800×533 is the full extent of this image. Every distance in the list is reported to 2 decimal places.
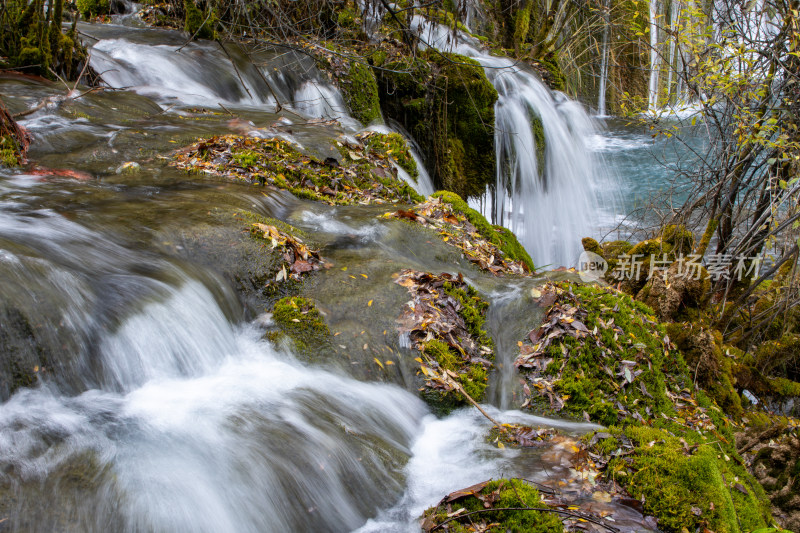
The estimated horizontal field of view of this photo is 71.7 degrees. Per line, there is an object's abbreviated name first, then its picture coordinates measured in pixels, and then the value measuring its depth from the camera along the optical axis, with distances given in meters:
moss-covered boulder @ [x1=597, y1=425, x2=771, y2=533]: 2.78
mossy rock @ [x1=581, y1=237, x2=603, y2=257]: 7.62
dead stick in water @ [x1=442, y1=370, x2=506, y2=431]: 3.84
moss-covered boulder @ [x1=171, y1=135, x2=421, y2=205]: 6.31
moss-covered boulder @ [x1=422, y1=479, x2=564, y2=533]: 2.65
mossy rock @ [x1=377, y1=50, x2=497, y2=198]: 11.19
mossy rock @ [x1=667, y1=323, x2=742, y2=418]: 5.25
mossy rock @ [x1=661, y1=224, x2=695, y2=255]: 6.79
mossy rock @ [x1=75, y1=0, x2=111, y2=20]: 13.41
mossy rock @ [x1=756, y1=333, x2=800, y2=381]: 7.20
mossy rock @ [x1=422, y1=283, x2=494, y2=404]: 3.94
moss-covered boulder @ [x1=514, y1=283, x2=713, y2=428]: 3.97
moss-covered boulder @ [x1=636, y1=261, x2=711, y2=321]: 5.98
